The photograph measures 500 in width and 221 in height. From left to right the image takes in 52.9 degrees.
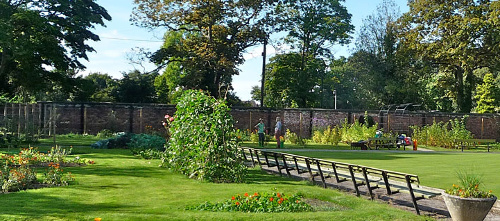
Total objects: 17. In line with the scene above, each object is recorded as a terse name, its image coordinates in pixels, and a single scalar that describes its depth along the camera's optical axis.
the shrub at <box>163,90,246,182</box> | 12.61
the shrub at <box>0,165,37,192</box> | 10.23
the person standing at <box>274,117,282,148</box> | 25.96
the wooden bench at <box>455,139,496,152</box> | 28.22
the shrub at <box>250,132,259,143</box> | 31.05
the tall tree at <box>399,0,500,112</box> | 38.09
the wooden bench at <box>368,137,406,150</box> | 27.24
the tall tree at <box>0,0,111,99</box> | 27.74
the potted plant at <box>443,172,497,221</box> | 7.82
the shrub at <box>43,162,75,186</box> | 11.02
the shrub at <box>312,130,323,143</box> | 31.89
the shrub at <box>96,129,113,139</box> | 30.96
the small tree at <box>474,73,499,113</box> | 41.69
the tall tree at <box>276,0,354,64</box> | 46.91
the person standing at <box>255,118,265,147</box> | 26.58
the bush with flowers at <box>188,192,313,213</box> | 8.72
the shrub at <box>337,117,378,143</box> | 30.80
